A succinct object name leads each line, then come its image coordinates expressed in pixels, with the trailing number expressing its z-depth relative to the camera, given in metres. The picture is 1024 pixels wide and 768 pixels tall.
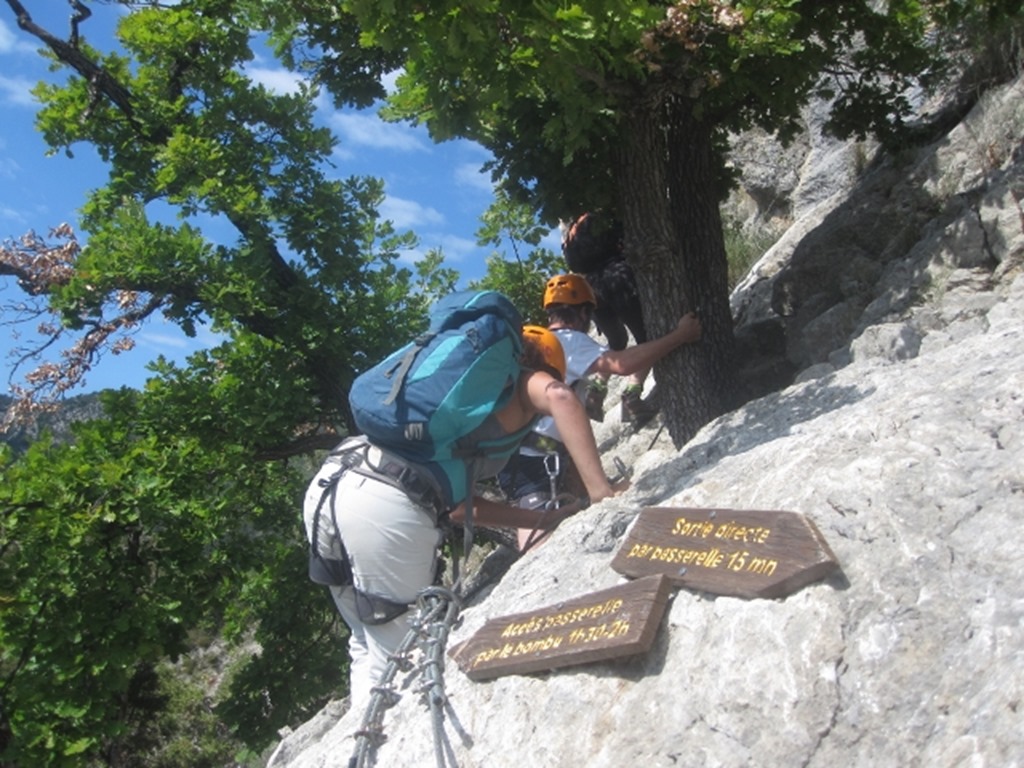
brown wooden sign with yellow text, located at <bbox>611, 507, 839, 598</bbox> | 3.25
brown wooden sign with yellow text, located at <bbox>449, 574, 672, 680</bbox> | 3.38
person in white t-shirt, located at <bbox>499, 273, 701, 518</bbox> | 5.87
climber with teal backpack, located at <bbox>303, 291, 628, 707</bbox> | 4.37
